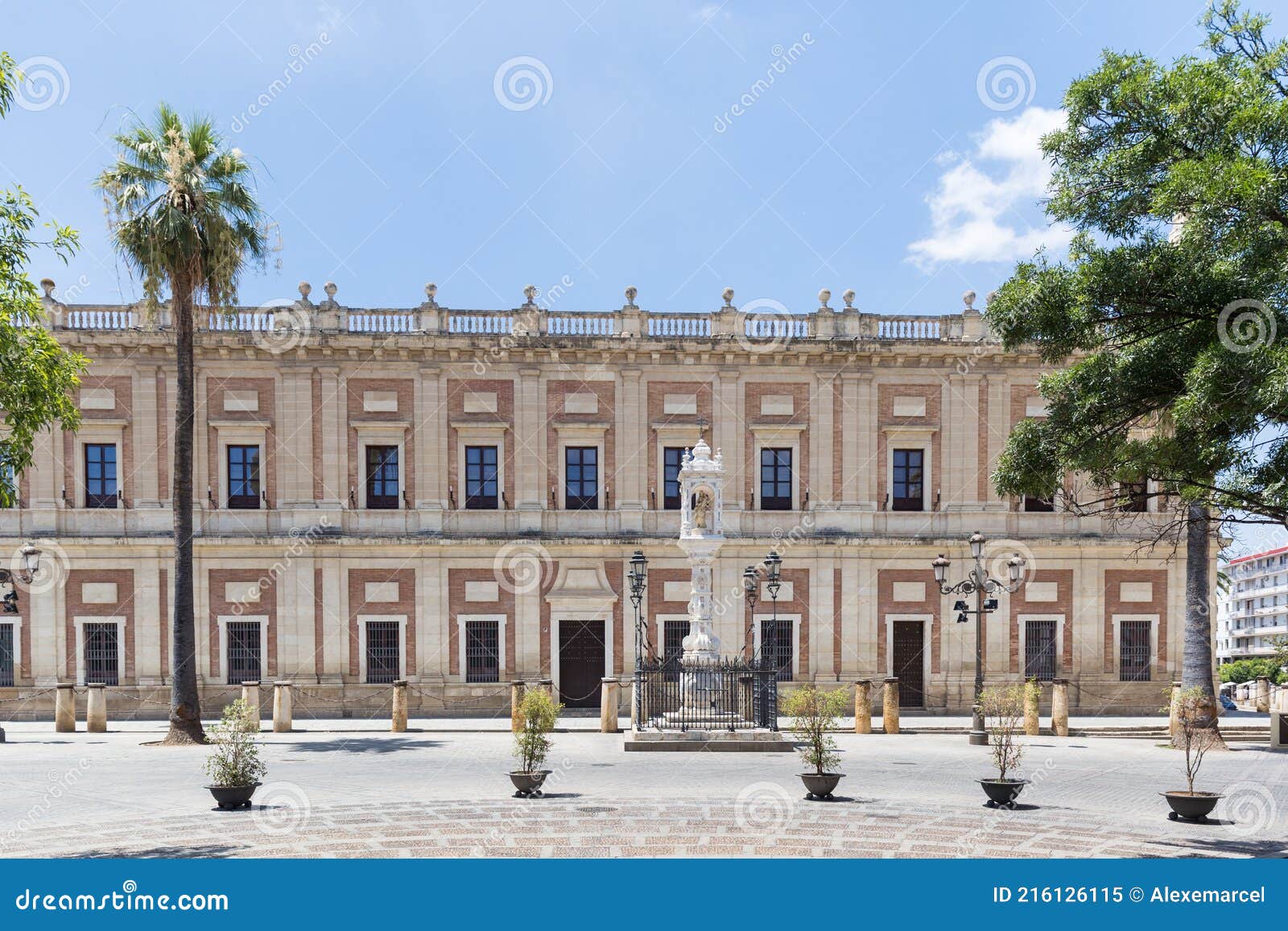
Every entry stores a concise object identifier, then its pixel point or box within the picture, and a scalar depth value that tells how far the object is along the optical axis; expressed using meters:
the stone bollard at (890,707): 23.31
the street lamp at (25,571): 23.31
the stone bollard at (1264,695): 35.91
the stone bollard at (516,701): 21.21
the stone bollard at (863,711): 23.78
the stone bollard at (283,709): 23.66
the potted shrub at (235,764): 12.06
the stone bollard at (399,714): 23.77
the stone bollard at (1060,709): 23.34
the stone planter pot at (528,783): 13.01
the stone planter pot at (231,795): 12.04
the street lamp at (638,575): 22.19
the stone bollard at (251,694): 23.59
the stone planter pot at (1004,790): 12.38
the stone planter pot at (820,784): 12.88
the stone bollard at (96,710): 23.61
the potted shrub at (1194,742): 11.48
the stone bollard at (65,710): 24.00
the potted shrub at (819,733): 12.94
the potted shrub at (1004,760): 12.39
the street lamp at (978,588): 21.88
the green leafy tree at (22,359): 9.30
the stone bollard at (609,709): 22.80
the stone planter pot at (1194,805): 11.47
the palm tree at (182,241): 20.47
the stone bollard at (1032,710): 23.11
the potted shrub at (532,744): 13.05
